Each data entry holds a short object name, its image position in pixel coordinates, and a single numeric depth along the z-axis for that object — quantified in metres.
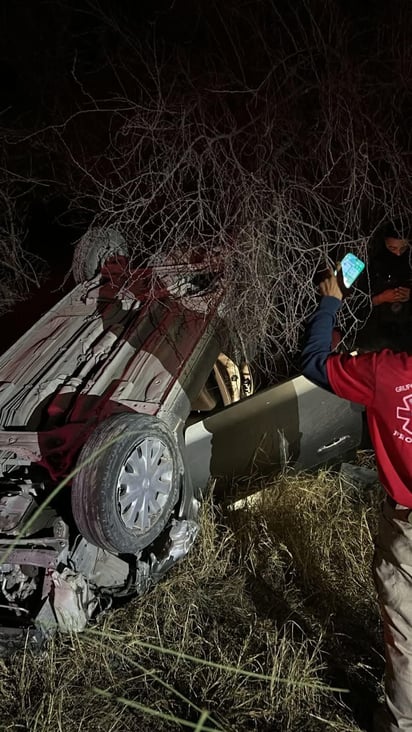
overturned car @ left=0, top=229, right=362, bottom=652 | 2.63
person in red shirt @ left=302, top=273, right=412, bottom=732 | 2.21
